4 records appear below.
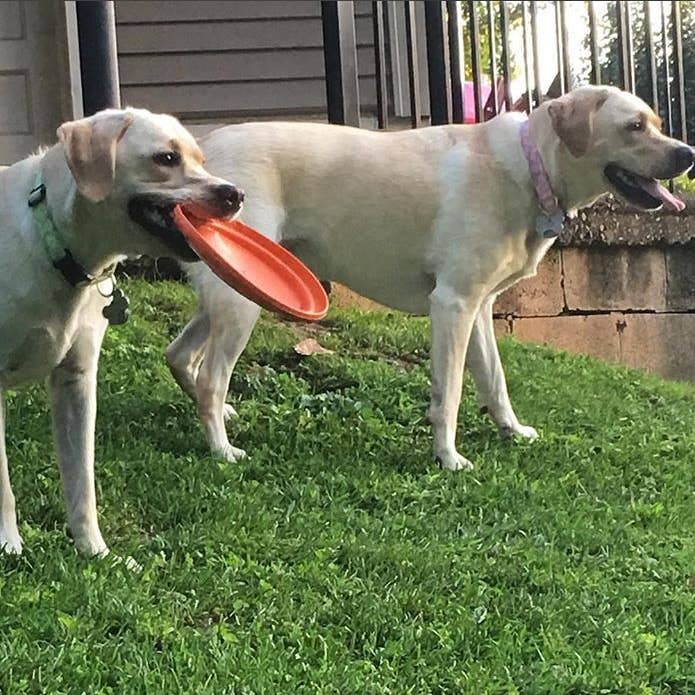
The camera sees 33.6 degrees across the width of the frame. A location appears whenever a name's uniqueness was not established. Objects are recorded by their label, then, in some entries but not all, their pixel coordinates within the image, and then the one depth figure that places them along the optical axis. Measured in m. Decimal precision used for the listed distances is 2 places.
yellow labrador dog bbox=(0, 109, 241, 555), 3.12
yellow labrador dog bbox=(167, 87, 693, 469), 4.88
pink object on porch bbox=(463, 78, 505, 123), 8.81
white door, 8.38
